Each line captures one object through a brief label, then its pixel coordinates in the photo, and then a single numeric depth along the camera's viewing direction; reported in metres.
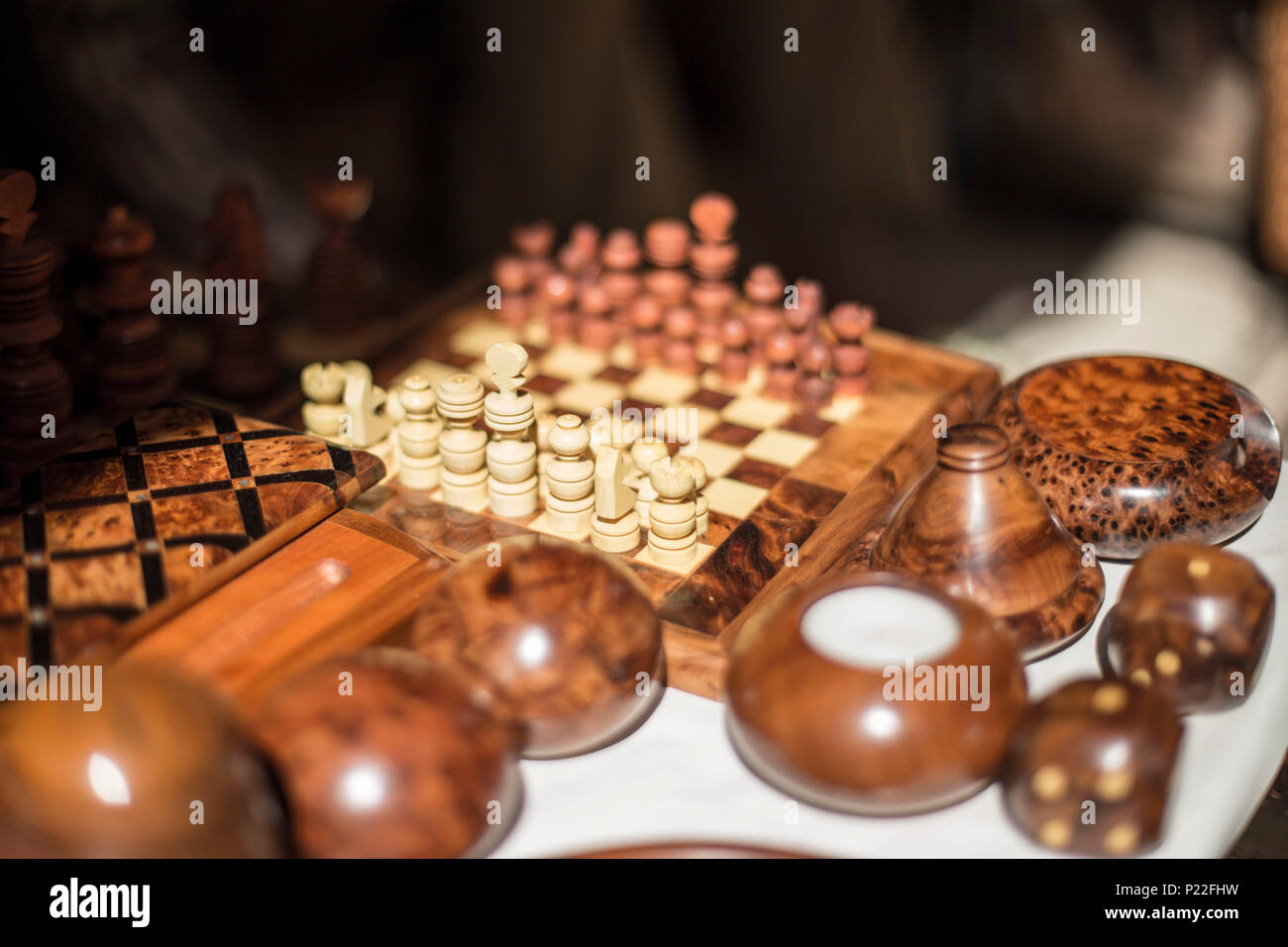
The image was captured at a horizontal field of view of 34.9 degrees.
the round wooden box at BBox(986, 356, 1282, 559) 0.60
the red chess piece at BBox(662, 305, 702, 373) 0.75
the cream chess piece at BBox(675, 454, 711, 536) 0.62
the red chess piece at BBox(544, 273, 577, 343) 0.77
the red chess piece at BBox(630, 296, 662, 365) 0.76
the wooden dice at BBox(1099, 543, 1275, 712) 0.53
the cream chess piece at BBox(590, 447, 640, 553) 0.61
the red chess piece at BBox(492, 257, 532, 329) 0.79
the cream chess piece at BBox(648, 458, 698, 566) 0.60
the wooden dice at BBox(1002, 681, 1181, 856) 0.49
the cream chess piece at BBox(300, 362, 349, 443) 0.67
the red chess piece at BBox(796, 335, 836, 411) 0.72
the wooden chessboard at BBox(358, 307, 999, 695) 0.60
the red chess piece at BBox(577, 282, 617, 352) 0.77
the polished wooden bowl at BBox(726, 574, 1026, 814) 0.50
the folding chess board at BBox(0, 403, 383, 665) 0.54
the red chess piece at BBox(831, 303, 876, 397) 0.72
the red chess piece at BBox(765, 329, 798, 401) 0.73
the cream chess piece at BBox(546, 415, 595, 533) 0.62
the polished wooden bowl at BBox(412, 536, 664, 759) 0.51
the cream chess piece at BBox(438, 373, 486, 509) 0.64
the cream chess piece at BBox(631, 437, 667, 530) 0.62
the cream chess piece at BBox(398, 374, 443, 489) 0.65
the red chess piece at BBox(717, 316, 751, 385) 0.74
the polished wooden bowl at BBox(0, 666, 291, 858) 0.45
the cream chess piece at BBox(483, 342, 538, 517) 0.62
